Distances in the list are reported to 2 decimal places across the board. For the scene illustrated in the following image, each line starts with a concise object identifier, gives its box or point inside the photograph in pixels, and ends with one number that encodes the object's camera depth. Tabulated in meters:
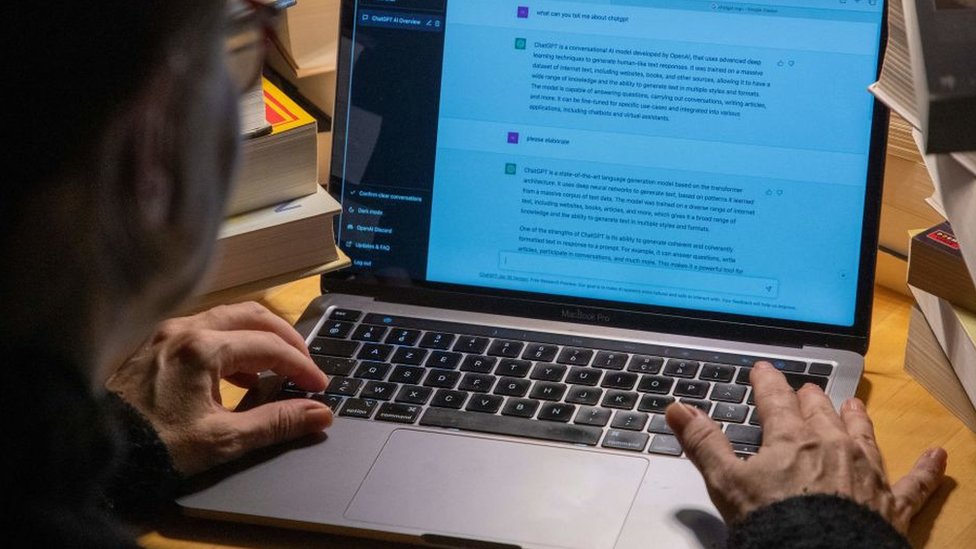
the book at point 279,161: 1.55
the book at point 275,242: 1.55
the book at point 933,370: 1.48
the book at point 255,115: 1.54
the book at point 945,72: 1.31
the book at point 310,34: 1.67
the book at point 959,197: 1.38
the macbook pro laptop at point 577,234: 1.45
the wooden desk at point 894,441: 1.41
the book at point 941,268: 1.46
